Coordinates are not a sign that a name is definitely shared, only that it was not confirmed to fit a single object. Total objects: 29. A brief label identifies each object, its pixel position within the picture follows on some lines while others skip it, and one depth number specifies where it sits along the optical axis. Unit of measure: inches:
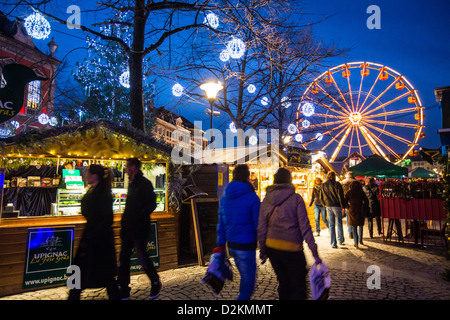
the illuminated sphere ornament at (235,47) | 309.7
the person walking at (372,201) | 369.7
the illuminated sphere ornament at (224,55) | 327.2
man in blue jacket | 130.7
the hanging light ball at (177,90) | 469.5
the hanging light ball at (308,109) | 614.4
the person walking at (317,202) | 376.8
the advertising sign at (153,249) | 219.9
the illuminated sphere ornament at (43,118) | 732.0
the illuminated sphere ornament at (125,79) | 361.7
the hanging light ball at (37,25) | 290.5
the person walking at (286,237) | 121.5
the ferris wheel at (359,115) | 749.0
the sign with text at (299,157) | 391.9
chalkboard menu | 253.4
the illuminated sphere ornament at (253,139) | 672.1
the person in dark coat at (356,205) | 310.3
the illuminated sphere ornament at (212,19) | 296.2
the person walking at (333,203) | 309.7
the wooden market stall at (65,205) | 186.9
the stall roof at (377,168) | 523.8
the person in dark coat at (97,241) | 138.5
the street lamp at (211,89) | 393.8
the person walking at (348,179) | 390.6
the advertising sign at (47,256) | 187.9
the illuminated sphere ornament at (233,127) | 591.2
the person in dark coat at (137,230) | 160.1
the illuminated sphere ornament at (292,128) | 778.8
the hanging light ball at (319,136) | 709.2
